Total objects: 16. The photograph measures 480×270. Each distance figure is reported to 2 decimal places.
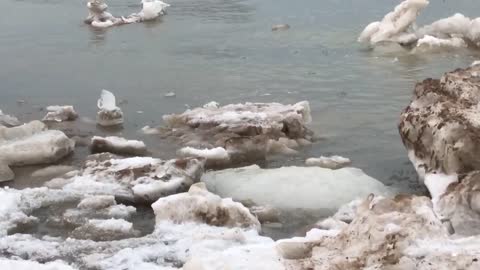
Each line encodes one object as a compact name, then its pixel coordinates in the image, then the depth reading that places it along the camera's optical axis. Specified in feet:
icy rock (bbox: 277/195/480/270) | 15.88
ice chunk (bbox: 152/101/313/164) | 32.96
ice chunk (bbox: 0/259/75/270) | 19.33
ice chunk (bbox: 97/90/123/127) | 38.70
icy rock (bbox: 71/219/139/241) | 23.31
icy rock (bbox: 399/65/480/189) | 24.94
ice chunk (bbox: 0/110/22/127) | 37.60
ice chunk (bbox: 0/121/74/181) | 31.37
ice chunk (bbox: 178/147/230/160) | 31.65
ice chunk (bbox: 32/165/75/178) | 30.25
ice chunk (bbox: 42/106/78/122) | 39.24
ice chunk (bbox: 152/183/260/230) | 23.40
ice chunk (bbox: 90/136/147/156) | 33.32
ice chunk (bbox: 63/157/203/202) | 27.04
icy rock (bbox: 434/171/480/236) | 20.35
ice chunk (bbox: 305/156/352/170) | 31.14
